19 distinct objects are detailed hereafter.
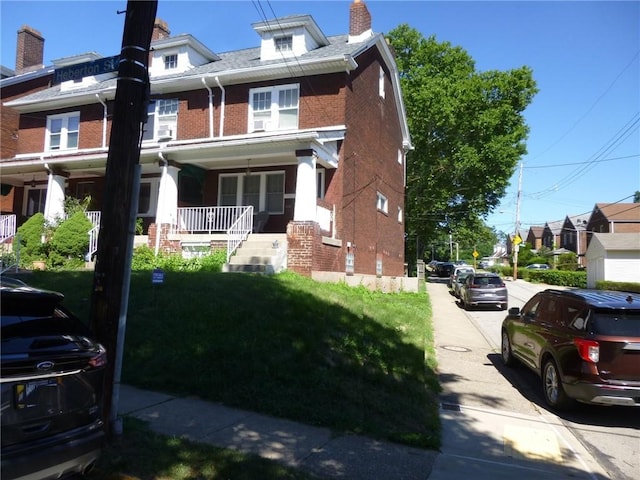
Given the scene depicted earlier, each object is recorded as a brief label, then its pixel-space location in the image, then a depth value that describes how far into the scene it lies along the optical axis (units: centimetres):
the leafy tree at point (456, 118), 3288
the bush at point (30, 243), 1540
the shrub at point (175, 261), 1416
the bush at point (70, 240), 1539
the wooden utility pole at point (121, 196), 464
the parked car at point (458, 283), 2690
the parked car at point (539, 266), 6662
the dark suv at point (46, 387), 302
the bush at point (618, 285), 2908
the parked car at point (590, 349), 656
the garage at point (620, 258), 3644
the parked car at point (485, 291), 2156
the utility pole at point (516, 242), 4001
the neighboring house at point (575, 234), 7256
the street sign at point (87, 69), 499
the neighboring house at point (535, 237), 10375
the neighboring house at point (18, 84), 2347
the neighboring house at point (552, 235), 8956
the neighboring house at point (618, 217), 5300
